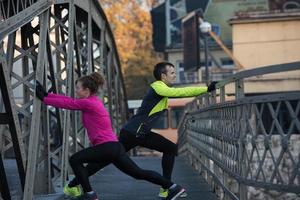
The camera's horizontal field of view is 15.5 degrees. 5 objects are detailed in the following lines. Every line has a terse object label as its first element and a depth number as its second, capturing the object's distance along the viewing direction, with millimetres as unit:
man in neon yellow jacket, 12799
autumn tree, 87331
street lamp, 43877
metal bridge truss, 10645
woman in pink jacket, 11267
